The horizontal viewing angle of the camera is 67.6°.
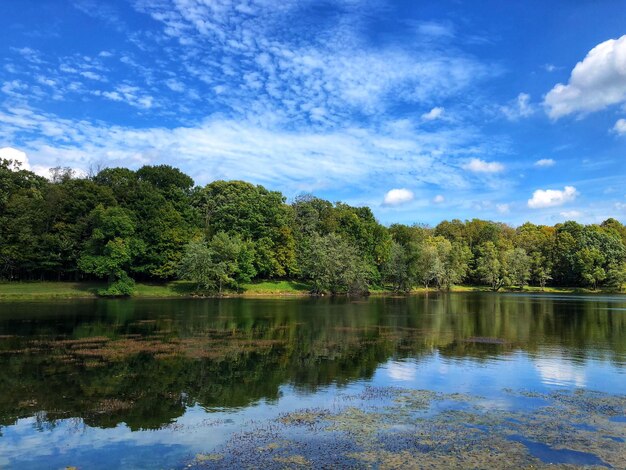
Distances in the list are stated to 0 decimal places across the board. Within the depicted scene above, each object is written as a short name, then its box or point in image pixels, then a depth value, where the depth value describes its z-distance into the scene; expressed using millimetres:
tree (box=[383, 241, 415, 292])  106375
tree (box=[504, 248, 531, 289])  129125
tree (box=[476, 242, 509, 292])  129500
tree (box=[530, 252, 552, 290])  131000
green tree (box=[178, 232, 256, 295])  76812
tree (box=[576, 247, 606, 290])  122562
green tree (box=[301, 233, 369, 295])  90500
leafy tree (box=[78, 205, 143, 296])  71625
